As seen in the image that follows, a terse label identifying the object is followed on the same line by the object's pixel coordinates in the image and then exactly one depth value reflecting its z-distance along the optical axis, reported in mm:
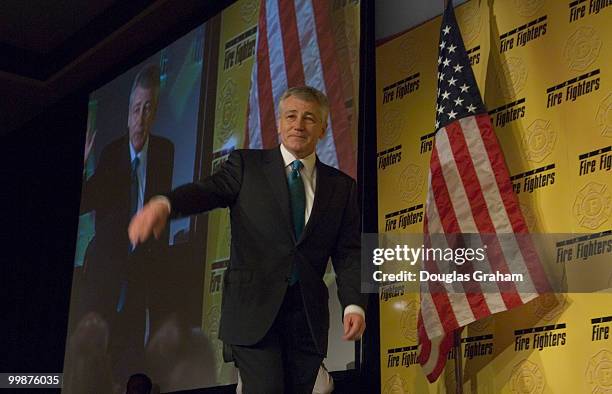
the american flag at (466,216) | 3184
